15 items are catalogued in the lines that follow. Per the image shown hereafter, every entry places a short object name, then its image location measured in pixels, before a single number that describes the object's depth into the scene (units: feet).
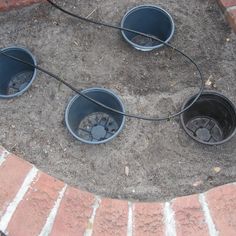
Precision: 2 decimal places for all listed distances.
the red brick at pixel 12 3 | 5.13
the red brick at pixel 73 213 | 3.64
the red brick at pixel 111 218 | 3.63
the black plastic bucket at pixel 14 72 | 4.87
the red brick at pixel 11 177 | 3.81
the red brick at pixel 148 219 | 3.62
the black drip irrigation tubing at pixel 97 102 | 4.24
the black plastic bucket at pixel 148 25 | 4.91
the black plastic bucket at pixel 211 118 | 4.47
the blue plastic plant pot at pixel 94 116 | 4.48
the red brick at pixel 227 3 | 4.95
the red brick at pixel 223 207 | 3.59
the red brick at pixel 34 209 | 3.67
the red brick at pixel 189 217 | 3.60
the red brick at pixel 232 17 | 4.84
